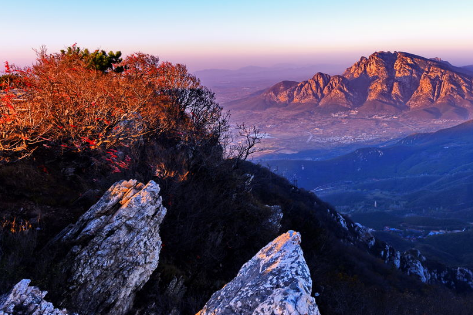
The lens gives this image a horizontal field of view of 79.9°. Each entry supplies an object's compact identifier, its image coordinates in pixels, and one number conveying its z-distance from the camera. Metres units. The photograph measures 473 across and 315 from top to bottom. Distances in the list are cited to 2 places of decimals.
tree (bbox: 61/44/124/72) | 22.22
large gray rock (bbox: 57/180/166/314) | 7.53
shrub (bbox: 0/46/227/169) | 12.46
